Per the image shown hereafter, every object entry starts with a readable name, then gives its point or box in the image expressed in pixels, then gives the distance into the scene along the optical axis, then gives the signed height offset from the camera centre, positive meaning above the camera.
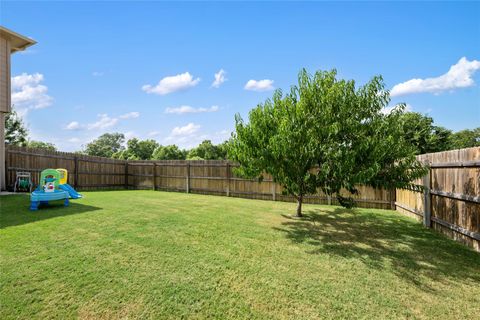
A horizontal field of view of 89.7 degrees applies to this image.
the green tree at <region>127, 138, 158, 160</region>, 48.03 +3.62
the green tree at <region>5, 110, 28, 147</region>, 24.81 +4.00
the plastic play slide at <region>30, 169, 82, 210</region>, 6.41 -0.68
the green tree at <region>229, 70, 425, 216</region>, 5.16 +0.56
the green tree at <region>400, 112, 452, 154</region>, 24.09 +3.06
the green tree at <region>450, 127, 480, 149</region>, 32.28 +3.72
